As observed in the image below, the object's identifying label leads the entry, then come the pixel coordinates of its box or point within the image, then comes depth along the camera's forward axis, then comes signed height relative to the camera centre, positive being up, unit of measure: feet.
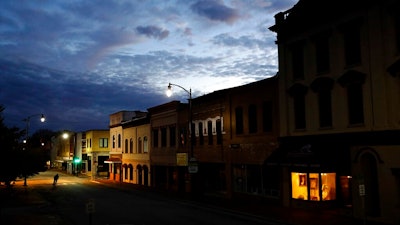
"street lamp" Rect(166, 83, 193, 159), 107.45 +16.57
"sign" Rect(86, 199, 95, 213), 57.26 -6.12
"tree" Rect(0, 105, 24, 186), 72.84 +2.74
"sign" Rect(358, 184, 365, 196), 58.29 -4.35
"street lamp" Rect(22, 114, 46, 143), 163.80 +15.98
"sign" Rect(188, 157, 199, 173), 108.47 -1.84
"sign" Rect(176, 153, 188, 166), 138.51 -0.09
